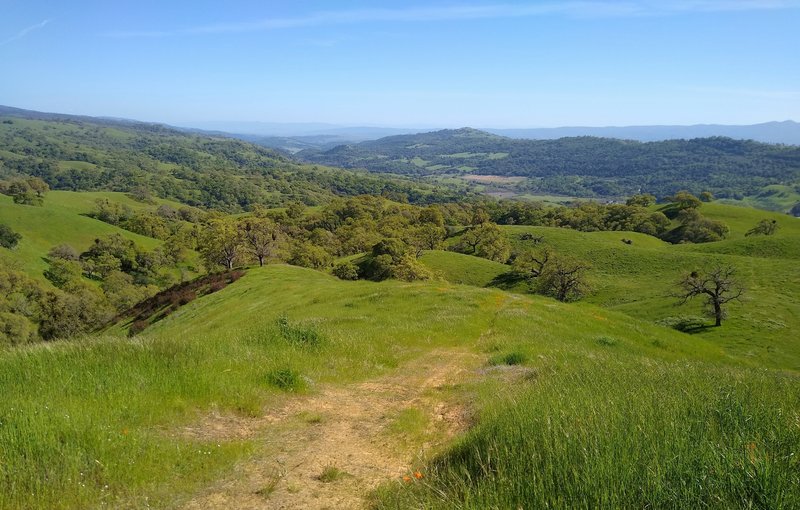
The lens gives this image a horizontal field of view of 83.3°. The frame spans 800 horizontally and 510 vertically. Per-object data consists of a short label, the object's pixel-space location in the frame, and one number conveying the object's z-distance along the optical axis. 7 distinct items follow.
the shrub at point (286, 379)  10.23
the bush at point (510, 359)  14.22
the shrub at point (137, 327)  42.59
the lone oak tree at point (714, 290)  45.25
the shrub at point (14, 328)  73.62
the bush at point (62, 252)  130.57
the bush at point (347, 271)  76.25
